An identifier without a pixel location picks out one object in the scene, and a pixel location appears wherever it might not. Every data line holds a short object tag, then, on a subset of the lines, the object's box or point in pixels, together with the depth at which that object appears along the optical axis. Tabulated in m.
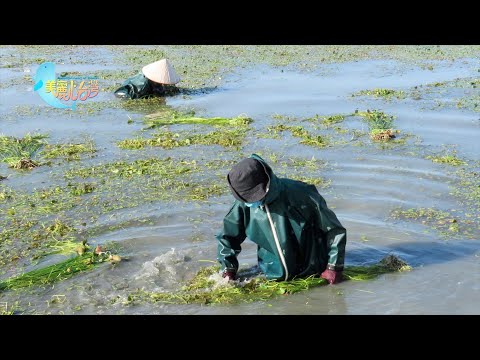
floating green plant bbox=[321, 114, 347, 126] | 9.77
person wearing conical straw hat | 11.82
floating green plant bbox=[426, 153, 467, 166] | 7.73
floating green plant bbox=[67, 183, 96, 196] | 7.19
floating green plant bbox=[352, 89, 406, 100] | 11.34
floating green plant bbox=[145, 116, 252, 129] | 9.96
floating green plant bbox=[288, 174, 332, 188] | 7.26
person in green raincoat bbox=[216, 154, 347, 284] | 4.39
